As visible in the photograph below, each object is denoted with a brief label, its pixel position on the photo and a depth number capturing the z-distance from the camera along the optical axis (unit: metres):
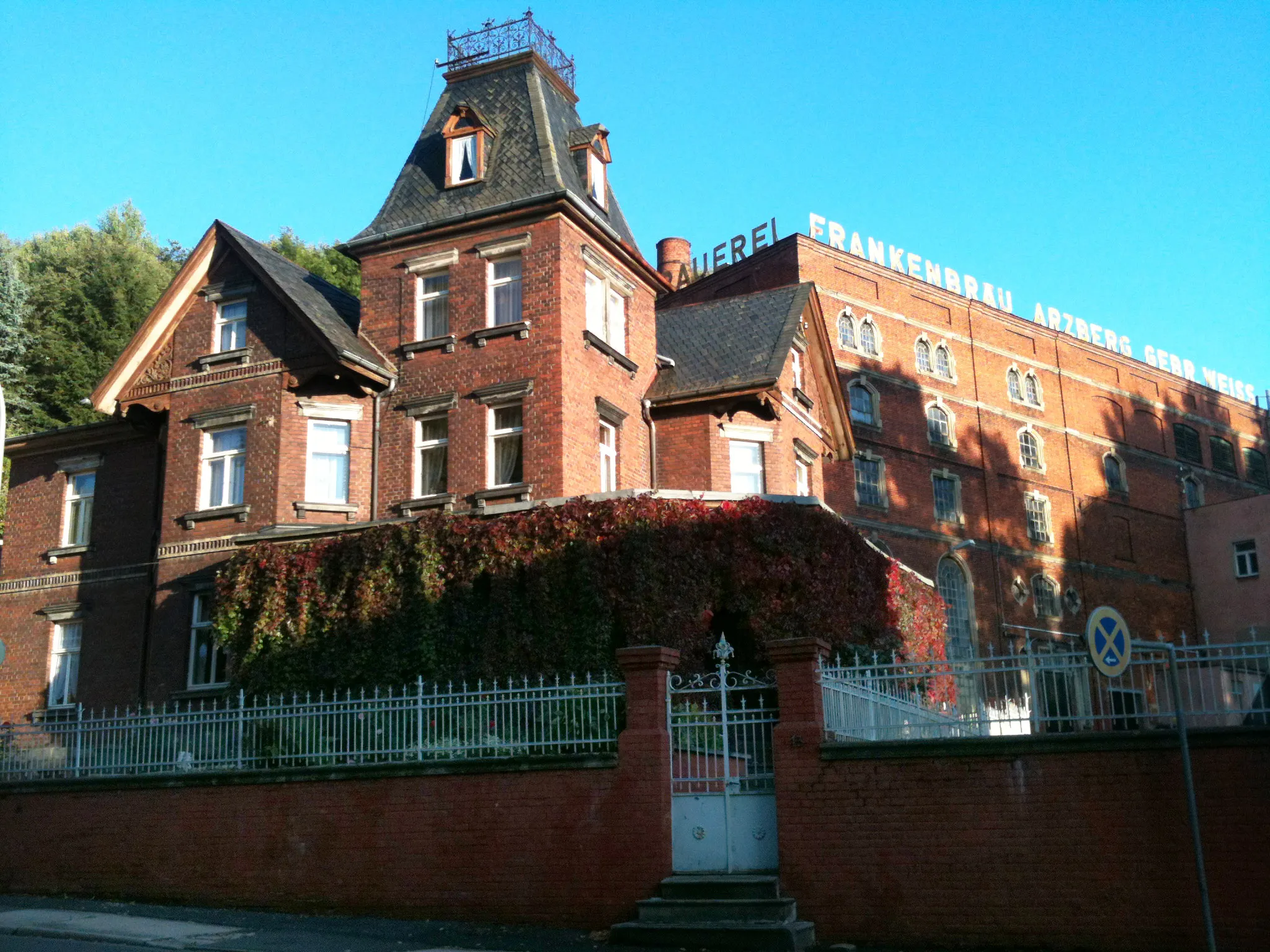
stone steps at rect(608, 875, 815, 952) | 12.69
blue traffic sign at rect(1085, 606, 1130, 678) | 11.48
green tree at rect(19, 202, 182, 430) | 45.16
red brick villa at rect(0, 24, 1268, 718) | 24.58
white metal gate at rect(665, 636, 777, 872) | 13.82
